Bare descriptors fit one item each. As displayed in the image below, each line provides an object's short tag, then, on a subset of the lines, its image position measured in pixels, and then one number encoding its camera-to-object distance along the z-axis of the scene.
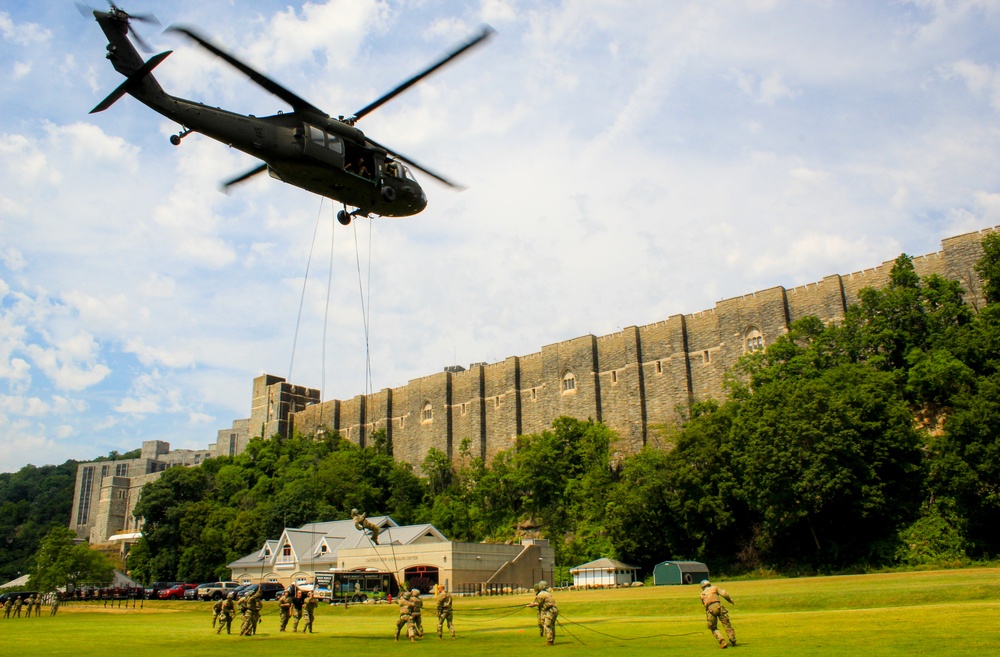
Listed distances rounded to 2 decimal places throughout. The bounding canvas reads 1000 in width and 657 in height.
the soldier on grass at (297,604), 24.19
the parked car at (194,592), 48.76
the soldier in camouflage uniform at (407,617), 19.55
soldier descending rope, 20.77
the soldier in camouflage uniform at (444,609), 20.25
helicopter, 17.52
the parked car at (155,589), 54.17
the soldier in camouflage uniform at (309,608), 22.94
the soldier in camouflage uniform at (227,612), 22.99
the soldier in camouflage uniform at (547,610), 17.45
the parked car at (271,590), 45.22
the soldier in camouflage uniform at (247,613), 22.28
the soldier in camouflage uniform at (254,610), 22.38
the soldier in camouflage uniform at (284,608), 23.91
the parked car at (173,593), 52.03
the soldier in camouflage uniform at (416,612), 19.62
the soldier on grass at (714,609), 15.47
